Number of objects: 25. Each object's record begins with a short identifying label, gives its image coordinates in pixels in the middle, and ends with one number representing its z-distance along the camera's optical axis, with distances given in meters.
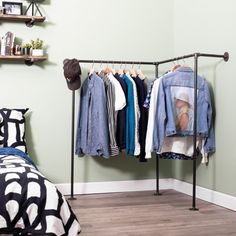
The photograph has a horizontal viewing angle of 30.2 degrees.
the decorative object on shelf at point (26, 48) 4.26
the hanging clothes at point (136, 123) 4.26
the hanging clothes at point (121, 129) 4.25
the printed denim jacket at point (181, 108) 3.96
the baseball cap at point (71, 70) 4.13
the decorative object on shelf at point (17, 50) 4.23
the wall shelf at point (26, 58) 4.19
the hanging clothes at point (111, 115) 4.19
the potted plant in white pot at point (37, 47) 4.27
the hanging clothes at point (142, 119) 4.32
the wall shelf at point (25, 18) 4.21
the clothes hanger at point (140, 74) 4.46
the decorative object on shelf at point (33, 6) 4.37
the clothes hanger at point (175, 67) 4.18
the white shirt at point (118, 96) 4.19
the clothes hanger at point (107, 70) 4.41
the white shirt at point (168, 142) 4.05
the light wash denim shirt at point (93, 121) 4.12
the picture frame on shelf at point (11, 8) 4.27
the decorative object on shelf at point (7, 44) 4.20
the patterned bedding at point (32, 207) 2.21
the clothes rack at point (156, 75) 3.81
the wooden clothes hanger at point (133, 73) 4.46
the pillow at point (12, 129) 4.02
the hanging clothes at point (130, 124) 4.26
